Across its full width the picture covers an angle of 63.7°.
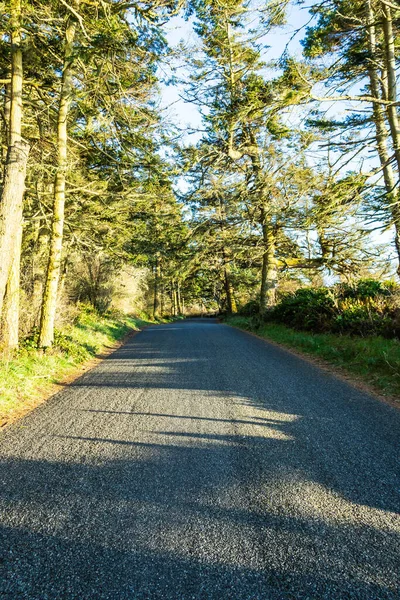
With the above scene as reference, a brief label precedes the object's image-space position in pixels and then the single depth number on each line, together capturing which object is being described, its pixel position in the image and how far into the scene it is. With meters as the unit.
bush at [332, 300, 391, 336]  7.93
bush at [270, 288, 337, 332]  10.20
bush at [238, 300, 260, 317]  20.47
